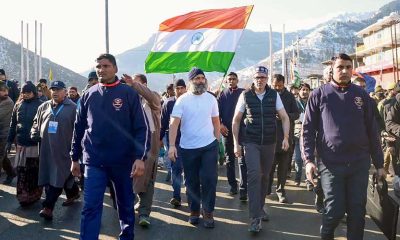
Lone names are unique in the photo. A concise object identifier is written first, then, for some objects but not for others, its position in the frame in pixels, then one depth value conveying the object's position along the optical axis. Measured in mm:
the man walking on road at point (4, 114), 7715
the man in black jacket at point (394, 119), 5941
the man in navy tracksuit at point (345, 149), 4070
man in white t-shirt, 5719
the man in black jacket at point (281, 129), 7304
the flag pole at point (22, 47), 43000
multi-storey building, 54656
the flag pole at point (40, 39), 45875
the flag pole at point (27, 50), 43844
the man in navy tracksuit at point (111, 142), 4383
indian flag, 8367
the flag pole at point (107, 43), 10766
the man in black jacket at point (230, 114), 7723
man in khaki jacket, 5685
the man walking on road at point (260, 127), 5613
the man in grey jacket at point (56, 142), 6113
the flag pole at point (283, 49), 25025
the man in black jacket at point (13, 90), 10806
